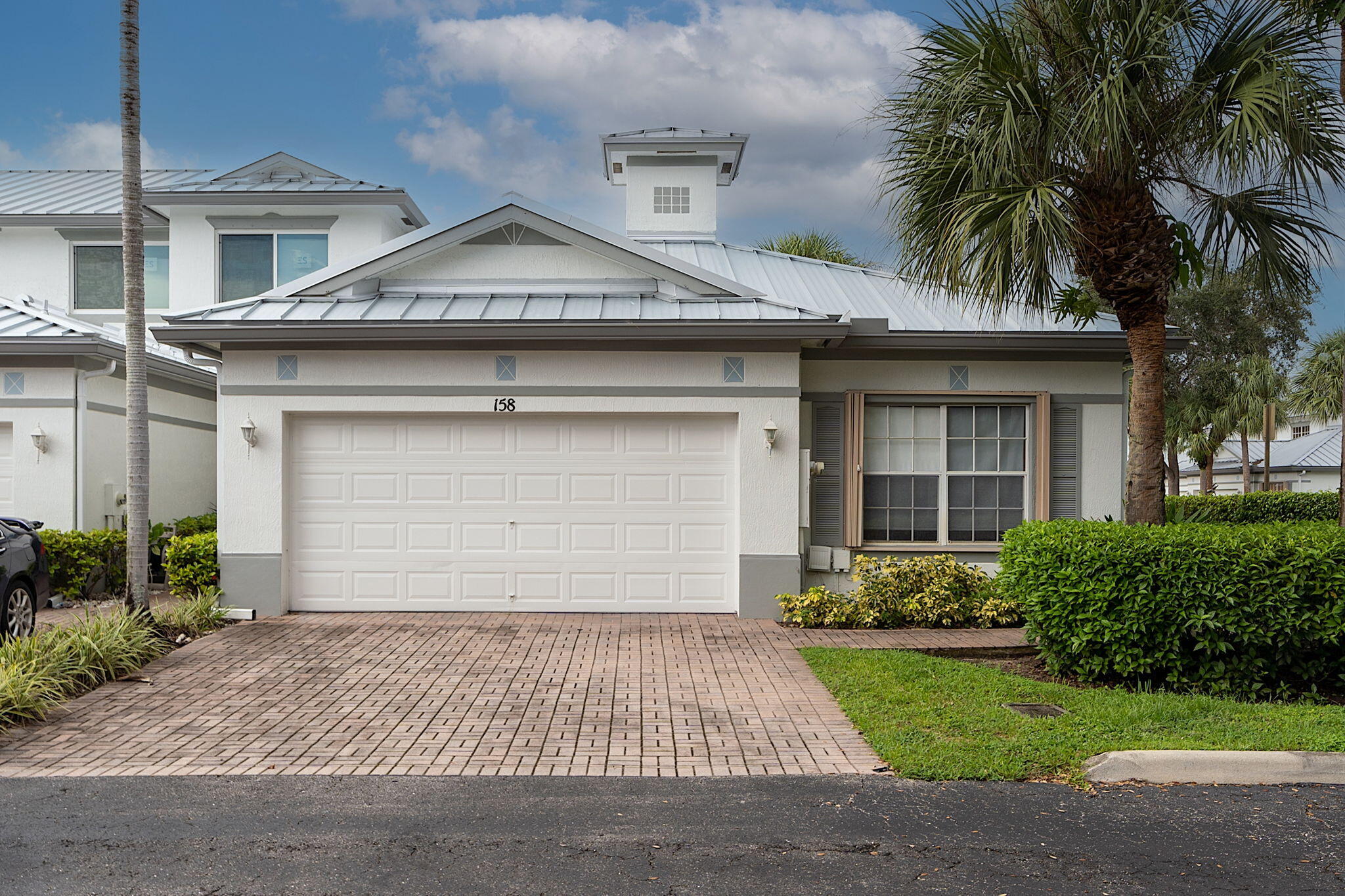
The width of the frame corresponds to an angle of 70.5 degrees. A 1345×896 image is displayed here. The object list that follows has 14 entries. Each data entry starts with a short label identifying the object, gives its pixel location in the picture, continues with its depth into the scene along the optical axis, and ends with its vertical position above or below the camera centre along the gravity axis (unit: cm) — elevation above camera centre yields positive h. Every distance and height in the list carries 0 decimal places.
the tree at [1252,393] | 2823 +183
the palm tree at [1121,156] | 795 +264
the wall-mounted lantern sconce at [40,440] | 1248 +12
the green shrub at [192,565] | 1099 -134
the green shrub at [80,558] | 1188 -138
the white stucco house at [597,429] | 1083 +26
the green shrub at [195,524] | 1357 -109
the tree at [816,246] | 2545 +560
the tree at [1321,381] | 3138 +250
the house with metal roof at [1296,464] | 3897 -44
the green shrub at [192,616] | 952 -172
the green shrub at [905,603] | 1041 -167
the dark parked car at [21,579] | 874 -124
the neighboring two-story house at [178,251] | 1465 +379
